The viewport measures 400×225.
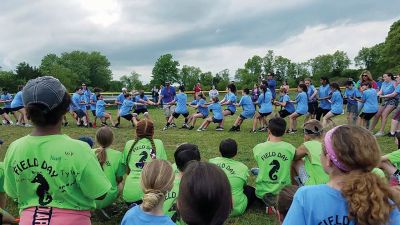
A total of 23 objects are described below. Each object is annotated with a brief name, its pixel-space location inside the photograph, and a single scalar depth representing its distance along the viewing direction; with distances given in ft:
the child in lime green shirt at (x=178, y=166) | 14.26
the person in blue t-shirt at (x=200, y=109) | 53.67
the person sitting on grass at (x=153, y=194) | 9.00
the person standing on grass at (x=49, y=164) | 8.77
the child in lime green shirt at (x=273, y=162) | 17.70
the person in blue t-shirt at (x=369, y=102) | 41.55
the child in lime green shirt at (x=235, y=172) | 17.61
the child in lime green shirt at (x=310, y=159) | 16.20
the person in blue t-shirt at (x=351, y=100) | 45.09
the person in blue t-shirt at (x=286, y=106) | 49.47
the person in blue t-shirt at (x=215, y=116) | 51.24
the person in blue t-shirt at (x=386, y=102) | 41.29
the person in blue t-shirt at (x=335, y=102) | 44.68
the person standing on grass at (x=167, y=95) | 60.39
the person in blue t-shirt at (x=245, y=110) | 50.00
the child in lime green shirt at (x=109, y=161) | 17.89
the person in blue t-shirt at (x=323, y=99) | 47.83
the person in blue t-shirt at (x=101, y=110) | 59.00
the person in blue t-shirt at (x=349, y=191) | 6.73
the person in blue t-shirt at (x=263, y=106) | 49.44
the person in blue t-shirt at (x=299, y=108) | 47.29
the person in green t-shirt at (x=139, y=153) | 17.30
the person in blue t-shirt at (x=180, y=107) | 54.49
